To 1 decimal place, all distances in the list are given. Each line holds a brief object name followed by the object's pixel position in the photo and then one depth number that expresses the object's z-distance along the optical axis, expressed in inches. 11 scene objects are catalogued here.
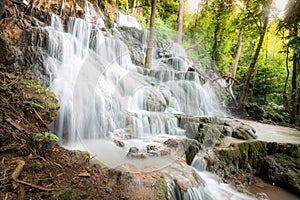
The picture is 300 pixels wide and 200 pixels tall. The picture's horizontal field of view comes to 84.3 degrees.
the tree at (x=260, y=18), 366.6
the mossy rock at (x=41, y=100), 126.5
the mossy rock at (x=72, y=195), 68.9
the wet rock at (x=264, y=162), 181.5
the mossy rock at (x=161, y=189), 94.4
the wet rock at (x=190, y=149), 163.3
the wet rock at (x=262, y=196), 153.2
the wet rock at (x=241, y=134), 228.4
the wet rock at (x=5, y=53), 136.2
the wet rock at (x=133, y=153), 141.3
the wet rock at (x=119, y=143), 171.0
